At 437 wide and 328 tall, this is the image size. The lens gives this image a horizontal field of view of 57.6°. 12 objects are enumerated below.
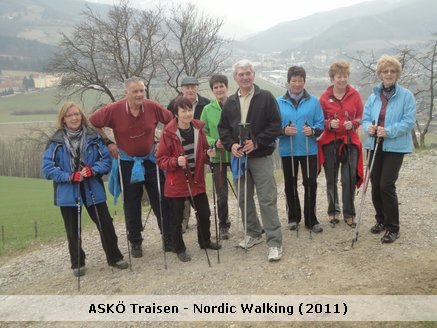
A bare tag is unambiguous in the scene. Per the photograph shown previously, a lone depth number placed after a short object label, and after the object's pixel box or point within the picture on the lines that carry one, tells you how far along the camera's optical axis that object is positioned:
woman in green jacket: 6.49
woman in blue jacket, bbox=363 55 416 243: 5.68
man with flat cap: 6.94
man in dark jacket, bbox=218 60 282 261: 5.60
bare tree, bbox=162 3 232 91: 24.97
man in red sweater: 6.09
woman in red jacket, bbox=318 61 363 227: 6.32
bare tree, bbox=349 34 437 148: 21.14
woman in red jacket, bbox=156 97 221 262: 5.81
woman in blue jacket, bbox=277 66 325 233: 6.22
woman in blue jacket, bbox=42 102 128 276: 5.81
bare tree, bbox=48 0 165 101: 23.16
